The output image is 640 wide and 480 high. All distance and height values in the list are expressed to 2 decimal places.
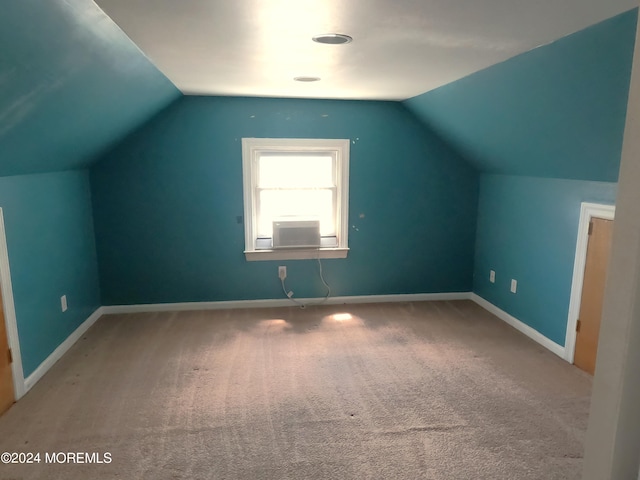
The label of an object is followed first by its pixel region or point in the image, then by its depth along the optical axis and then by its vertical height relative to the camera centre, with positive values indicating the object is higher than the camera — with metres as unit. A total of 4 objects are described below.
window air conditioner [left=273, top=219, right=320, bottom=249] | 4.14 -0.54
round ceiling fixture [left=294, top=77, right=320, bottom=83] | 2.95 +0.67
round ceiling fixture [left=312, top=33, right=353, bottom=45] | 1.88 +0.61
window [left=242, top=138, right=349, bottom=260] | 4.10 -0.11
